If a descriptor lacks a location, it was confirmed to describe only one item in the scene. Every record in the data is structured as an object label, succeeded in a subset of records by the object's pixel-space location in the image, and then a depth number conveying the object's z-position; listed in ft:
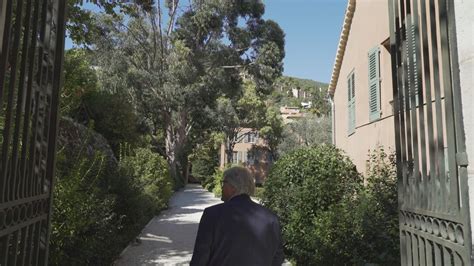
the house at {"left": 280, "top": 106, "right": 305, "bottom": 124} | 223.92
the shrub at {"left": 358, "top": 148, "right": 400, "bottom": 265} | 21.11
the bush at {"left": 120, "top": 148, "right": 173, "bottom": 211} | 44.42
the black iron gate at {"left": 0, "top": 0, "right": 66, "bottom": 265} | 7.72
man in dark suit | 10.44
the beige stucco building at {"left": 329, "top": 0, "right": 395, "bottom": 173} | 33.01
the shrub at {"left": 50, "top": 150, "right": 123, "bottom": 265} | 19.71
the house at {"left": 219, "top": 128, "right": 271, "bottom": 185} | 164.25
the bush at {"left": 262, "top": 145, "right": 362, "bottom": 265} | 24.52
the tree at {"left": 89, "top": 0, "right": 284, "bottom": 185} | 85.87
